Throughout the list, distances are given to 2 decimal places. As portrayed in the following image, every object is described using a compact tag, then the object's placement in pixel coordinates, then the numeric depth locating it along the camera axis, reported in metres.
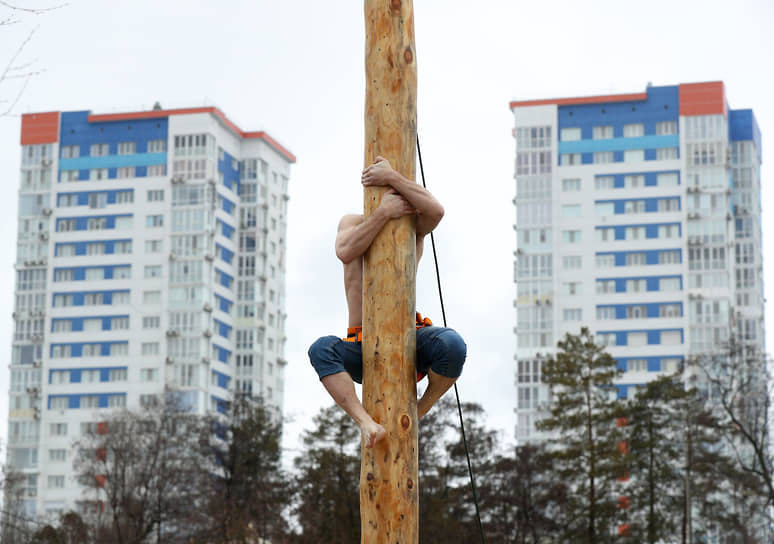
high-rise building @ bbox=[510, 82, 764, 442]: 101.75
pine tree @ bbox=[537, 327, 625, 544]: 50.16
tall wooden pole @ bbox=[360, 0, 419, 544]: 6.52
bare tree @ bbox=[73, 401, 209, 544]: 56.44
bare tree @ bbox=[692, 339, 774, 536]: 48.28
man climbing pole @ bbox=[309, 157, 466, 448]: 6.67
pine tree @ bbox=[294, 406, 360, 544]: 50.12
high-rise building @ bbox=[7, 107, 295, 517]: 104.00
